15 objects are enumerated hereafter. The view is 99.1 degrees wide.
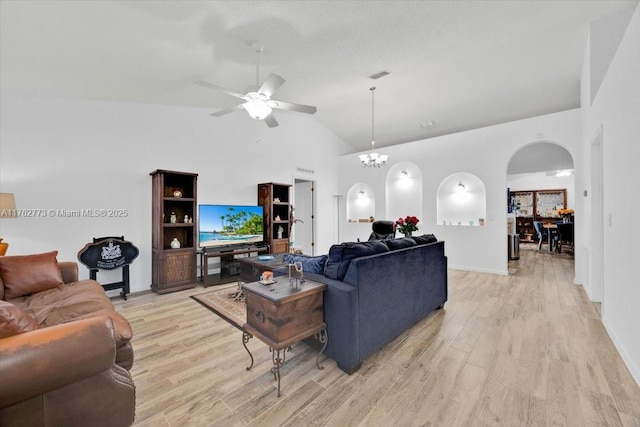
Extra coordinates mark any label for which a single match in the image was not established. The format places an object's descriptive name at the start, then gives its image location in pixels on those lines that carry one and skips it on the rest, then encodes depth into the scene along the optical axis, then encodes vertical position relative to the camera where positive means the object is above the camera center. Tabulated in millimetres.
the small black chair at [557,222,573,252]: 7264 -486
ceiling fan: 2754 +1250
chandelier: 5484 +1120
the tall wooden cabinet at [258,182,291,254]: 5711 +27
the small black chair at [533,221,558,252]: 8038 -556
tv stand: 4621 -882
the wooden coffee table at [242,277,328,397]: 1843 -717
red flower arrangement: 3867 -142
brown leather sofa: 1104 -708
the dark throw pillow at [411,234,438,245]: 3142 -300
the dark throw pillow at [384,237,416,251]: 2749 -302
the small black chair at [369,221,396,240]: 5410 -317
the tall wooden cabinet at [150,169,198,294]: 4301 -264
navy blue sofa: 2098 -697
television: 4879 -200
